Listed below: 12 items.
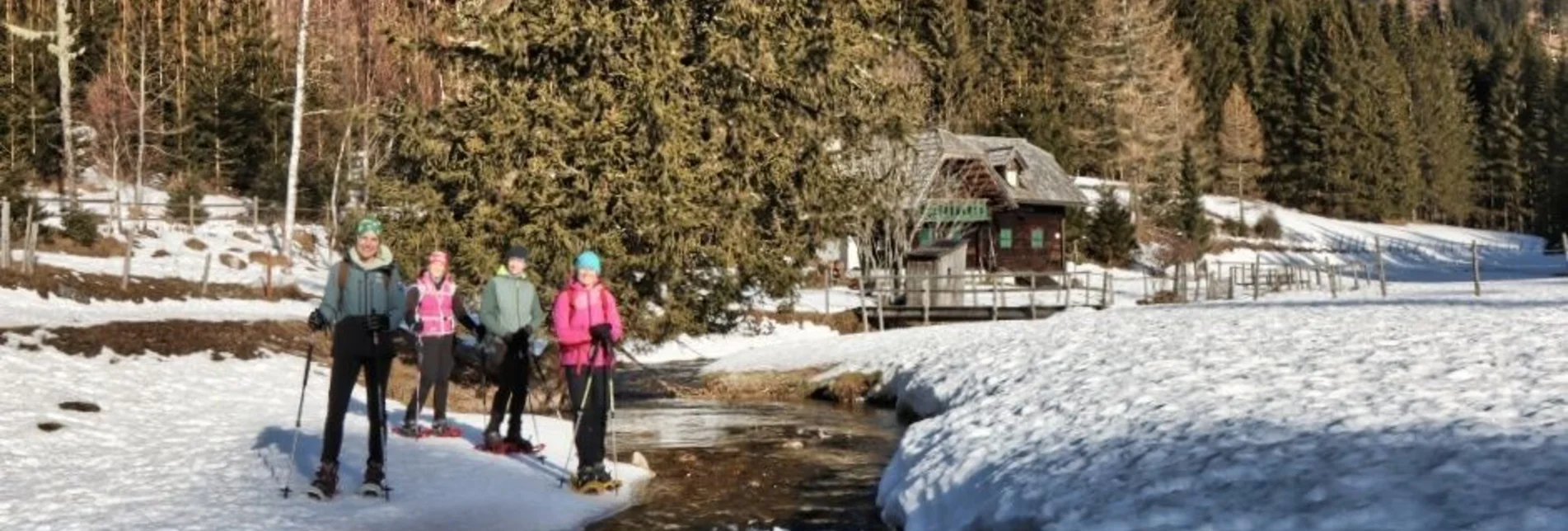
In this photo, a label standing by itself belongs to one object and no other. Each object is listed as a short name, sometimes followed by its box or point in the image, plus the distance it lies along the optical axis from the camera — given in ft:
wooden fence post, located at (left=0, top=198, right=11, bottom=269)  75.56
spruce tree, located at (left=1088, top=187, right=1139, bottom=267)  191.52
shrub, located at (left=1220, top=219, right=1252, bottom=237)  241.76
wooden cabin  142.31
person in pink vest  35.76
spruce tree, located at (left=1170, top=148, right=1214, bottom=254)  205.57
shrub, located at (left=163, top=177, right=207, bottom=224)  121.60
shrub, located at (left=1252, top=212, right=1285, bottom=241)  242.17
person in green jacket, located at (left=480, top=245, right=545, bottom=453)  33.01
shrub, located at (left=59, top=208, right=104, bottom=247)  101.60
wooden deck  94.53
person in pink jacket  28.89
